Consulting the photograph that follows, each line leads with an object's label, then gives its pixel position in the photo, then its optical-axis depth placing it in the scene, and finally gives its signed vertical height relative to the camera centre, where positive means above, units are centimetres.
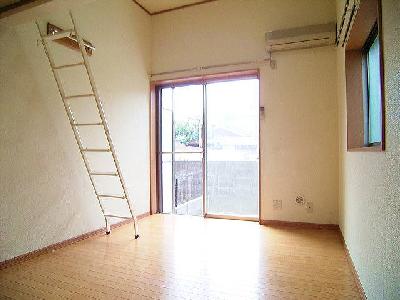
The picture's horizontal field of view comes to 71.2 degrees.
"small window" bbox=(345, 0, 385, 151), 198 +59
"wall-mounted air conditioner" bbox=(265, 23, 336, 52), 326 +137
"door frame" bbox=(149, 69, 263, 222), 408 +48
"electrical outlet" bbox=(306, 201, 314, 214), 351 -71
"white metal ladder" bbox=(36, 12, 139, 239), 258 +50
